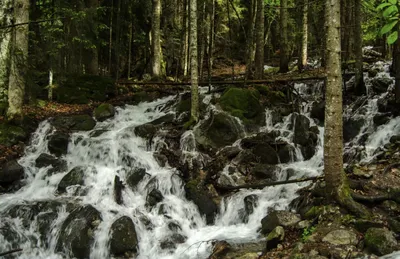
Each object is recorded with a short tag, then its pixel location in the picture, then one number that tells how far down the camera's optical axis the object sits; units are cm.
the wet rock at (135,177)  1014
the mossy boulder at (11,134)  1116
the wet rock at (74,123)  1302
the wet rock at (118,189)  939
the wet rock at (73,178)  980
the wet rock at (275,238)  662
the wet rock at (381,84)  1380
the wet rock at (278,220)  722
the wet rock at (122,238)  754
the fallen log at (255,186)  823
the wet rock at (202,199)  896
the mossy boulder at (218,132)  1185
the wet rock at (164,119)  1370
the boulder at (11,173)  959
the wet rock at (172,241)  791
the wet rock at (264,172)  1020
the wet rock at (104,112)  1466
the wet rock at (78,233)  753
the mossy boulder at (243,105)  1306
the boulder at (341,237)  595
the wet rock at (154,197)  939
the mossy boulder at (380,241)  560
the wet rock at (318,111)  1314
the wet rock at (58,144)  1159
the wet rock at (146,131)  1260
